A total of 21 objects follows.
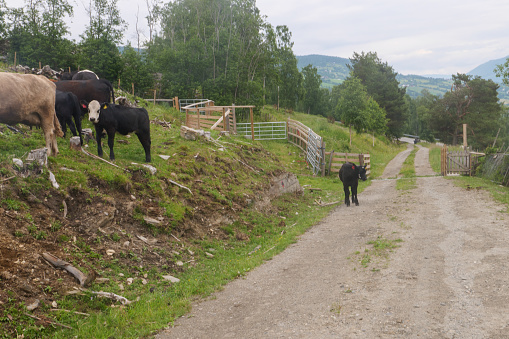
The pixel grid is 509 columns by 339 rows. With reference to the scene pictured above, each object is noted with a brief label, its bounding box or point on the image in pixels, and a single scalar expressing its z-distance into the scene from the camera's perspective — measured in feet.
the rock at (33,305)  16.41
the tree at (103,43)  114.73
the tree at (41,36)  114.81
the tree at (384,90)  212.64
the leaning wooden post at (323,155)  74.59
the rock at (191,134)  48.62
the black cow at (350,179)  47.96
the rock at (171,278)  22.99
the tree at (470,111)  177.88
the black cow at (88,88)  45.06
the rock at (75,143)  32.01
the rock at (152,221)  27.37
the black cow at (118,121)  33.76
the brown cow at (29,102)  26.63
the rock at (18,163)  23.31
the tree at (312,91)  230.48
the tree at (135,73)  118.93
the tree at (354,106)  128.16
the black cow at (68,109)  36.88
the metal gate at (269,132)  94.12
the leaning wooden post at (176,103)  101.05
